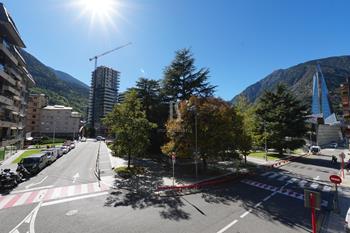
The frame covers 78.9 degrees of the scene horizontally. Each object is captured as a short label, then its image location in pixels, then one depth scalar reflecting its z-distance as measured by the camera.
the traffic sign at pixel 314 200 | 8.72
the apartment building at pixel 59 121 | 102.88
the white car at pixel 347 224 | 9.54
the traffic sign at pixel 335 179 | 14.28
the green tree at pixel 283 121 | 45.22
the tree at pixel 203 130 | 24.42
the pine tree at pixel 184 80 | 38.66
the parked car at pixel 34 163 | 25.19
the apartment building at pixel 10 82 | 36.21
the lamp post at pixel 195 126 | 22.84
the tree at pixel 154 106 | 39.34
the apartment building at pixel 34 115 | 96.81
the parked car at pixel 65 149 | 46.32
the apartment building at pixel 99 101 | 176.12
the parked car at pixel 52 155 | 33.20
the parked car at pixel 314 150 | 56.00
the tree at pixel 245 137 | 29.28
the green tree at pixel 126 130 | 25.34
